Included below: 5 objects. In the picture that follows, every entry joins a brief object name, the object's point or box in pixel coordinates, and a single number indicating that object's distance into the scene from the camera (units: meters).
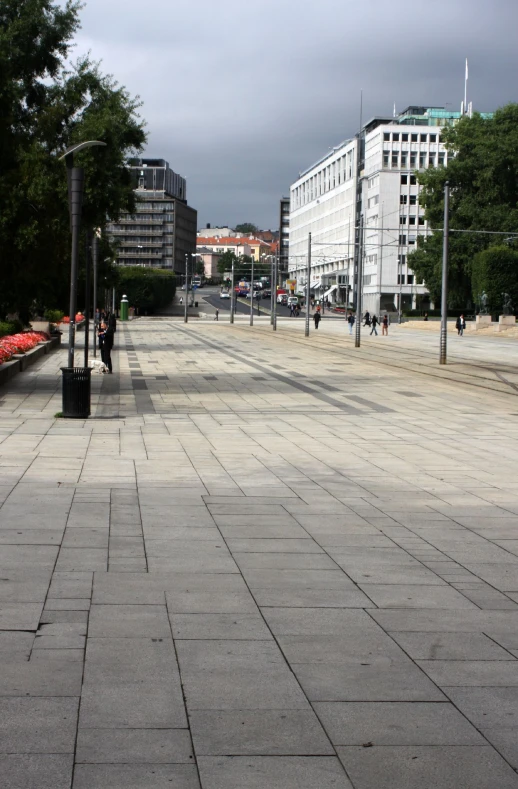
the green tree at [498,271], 83.44
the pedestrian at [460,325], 75.52
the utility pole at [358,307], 51.34
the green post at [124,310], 105.25
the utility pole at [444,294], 35.75
